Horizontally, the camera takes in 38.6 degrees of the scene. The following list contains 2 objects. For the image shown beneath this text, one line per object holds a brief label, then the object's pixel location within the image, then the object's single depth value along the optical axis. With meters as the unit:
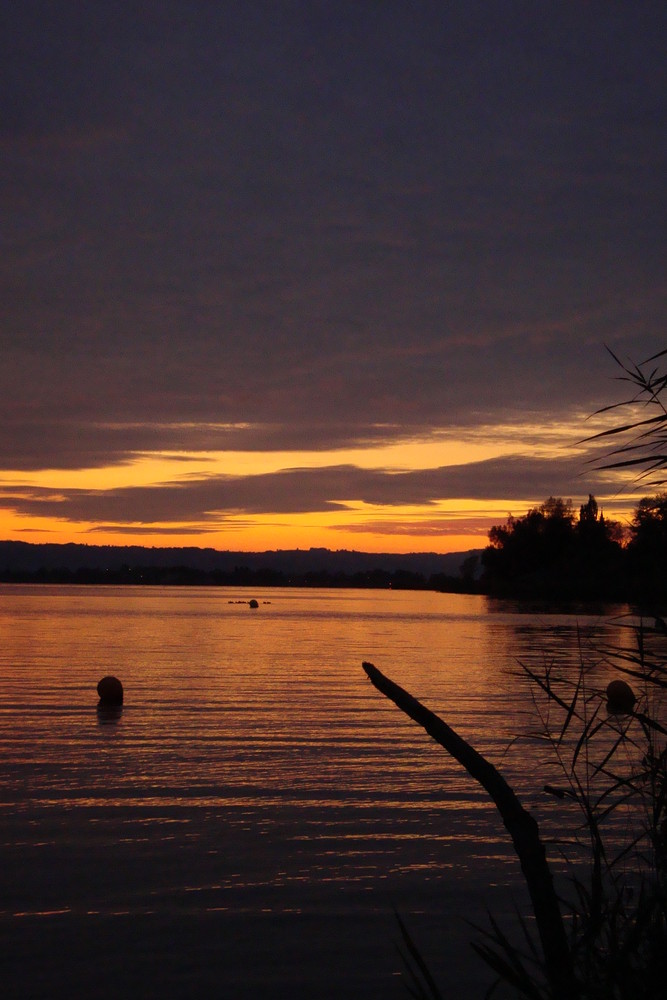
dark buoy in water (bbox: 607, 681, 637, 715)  27.98
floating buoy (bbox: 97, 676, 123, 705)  27.52
